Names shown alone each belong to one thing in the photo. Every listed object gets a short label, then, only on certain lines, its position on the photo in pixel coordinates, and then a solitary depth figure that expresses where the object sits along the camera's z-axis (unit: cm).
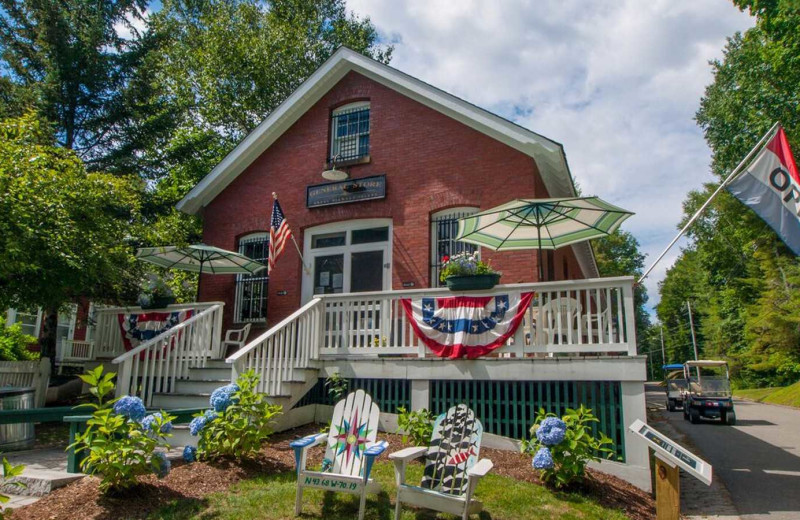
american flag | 1047
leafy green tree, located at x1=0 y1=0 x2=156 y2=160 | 1346
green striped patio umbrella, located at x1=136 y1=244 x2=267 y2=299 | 1080
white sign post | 446
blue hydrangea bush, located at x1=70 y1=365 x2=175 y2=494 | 473
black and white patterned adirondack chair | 448
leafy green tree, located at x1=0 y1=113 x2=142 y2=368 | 712
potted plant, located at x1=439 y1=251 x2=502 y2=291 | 780
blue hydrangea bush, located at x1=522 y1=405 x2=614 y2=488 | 564
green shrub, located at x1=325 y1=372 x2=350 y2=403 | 806
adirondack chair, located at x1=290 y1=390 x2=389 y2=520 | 470
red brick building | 1038
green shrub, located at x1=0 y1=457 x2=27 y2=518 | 316
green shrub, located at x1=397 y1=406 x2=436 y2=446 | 654
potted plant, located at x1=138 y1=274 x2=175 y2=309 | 1048
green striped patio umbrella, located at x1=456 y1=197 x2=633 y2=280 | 782
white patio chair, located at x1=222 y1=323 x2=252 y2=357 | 1084
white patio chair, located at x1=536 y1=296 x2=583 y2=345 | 726
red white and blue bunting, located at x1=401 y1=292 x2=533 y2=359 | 753
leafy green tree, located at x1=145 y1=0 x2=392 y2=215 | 2114
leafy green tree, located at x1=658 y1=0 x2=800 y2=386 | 2216
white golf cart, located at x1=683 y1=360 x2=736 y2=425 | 1757
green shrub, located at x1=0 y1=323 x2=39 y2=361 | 1330
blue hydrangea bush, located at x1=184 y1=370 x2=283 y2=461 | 584
